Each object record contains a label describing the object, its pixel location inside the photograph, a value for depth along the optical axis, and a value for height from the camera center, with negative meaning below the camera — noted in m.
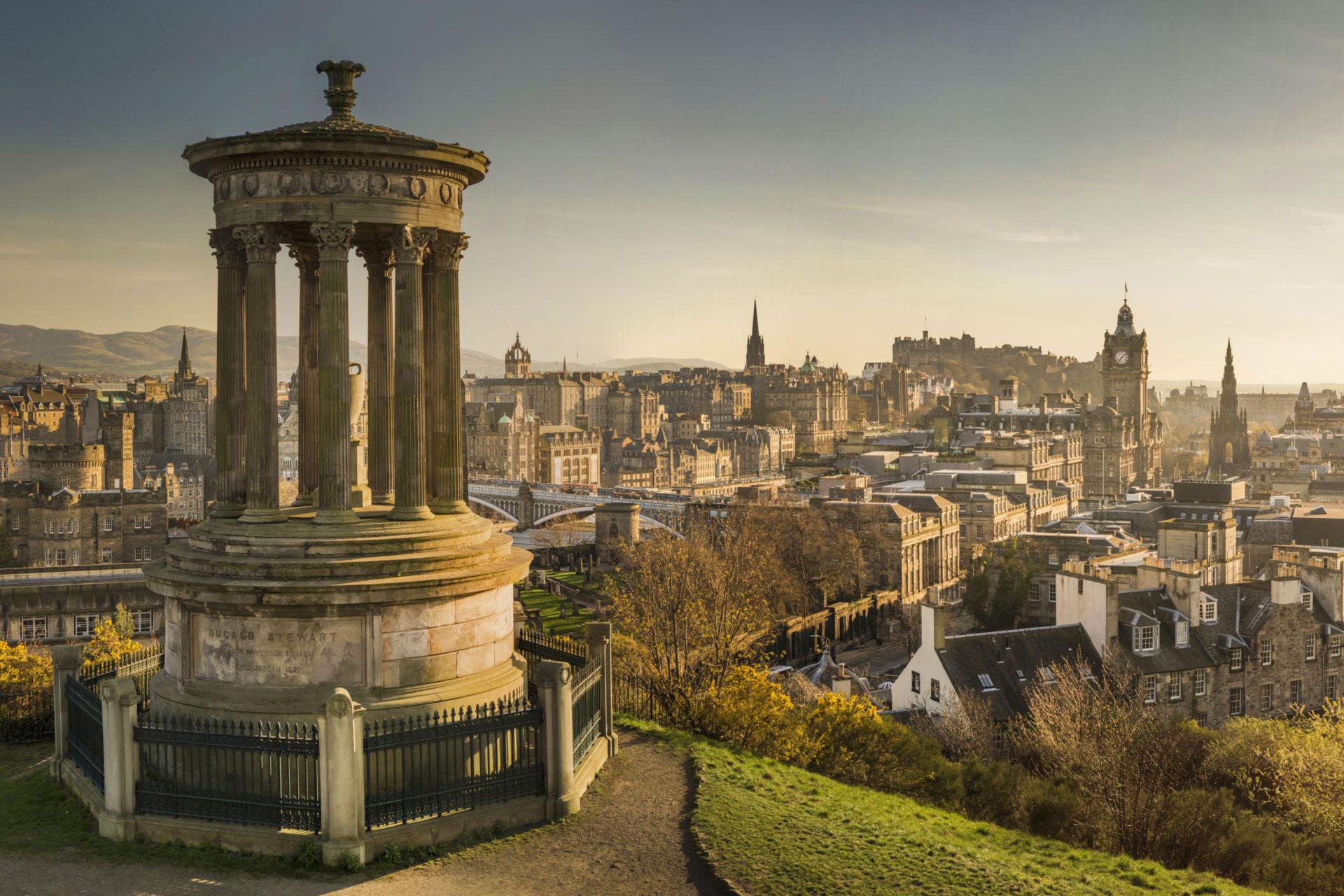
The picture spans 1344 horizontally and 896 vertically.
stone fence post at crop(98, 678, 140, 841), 13.99 -4.14
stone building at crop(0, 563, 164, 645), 57.00 -9.64
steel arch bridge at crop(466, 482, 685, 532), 111.69 -9.12
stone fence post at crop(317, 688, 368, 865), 13.31 -4.25
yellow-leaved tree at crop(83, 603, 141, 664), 38.84 -8.55
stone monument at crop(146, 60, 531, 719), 15.20 -1.30
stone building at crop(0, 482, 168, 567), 82.62 -8.34
